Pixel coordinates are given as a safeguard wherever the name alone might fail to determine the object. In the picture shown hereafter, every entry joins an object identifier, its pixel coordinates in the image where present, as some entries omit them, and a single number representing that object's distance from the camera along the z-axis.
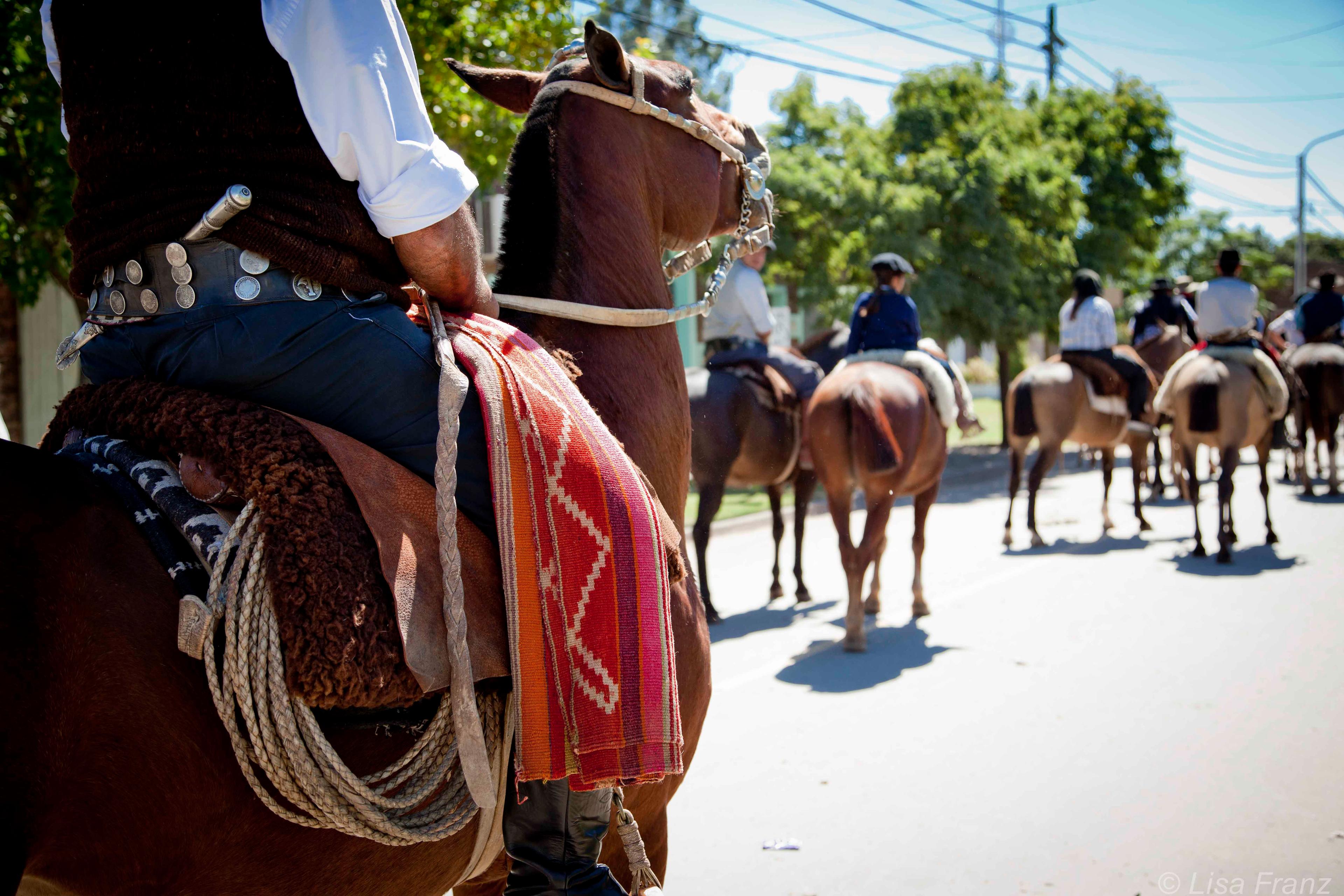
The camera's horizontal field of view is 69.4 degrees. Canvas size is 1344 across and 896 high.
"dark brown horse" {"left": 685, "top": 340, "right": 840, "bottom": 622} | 7.84
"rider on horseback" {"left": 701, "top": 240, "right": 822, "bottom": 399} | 8.12
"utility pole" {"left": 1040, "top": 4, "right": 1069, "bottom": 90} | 24.78
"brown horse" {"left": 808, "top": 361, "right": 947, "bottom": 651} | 6.64
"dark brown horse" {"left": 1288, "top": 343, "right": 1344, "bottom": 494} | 12.44
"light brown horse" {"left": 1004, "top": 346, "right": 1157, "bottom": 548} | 10.44
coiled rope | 1.60
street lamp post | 33.94
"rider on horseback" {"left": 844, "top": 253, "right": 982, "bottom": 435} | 7.62
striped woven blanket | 1.84
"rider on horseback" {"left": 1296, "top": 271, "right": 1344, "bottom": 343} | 13.05
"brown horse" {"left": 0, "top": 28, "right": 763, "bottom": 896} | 1.45
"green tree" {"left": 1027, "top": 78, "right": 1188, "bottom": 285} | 19.45
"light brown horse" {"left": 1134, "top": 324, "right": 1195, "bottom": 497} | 13.73
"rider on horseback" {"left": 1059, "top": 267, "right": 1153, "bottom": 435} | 10.57
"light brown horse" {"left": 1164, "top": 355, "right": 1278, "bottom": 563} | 9.20
